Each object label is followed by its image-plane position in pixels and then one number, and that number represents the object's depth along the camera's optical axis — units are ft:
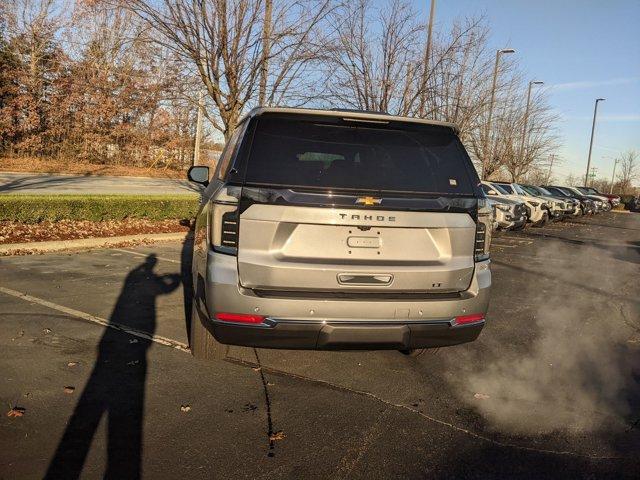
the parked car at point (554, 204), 77.87
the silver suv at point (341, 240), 10.69
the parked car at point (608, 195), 126.03
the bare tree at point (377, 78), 44.98
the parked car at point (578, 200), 94.96
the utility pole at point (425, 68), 45.80
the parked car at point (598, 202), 110.22
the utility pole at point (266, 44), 34.42
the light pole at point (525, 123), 88.63
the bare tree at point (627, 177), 220.49
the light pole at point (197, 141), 96.41
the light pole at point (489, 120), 62.52
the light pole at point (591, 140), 155.53
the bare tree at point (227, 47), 32.71
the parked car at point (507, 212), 55.31
